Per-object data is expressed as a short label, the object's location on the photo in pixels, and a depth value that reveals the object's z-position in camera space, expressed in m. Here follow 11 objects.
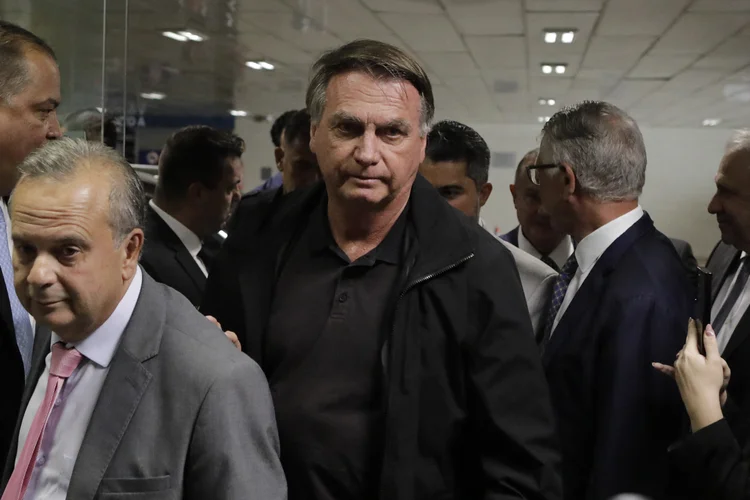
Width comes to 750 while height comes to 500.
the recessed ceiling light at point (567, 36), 6.33
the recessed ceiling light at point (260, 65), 8.27
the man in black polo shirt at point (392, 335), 1.45
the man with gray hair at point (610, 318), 1.72
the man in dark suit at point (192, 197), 3.03
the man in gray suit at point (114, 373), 1.25
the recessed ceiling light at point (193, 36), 6.91
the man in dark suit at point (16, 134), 1.73
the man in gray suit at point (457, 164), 2.51
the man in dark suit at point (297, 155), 2.80
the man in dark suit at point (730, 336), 1.66
